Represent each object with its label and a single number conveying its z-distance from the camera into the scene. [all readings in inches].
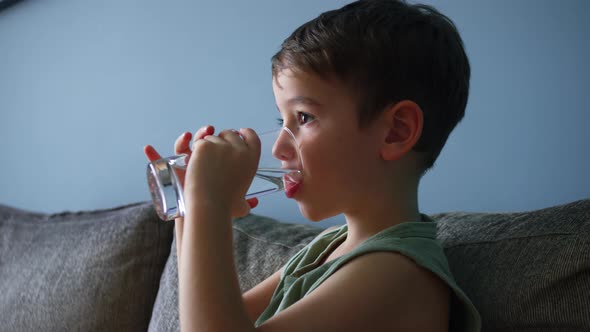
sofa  33.0
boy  29.6
